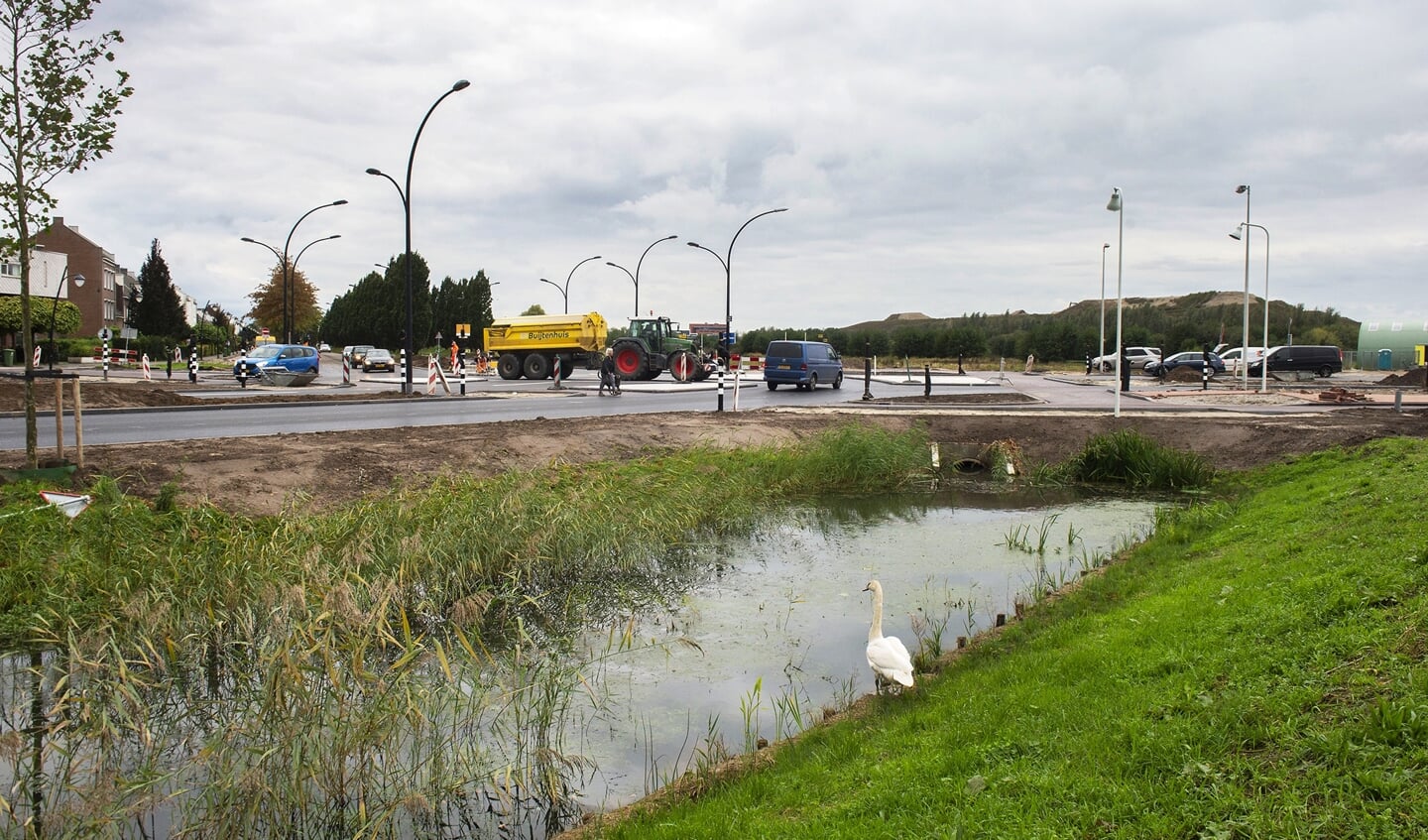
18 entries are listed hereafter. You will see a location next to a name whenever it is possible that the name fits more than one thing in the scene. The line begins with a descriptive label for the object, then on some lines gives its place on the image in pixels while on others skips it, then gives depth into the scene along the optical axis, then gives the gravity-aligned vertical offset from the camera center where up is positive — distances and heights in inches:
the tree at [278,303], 3673.7 +224.2
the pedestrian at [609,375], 1199.6 -8.4
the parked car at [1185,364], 2069.4 +24.0
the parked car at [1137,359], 2532.0 +40.0
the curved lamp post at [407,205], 1149.7 +184.5
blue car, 1462.8 +6.9
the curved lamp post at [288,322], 1831.9 +76.0
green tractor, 1562.5 +21.6
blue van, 1437.0 +7.6
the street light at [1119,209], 794.8 +129.6
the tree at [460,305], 4163.4 +249.6
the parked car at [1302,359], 1899.6 +32.5
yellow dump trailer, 1654.8 +39.6
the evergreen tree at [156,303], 2989.7 +177.3
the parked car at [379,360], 2401.8 +11.8
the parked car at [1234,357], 1894.4 +39.3
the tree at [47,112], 363.3 +90.8
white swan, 239.6 -69.5
